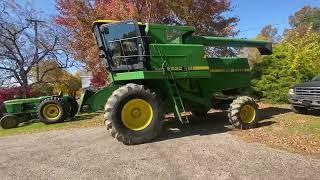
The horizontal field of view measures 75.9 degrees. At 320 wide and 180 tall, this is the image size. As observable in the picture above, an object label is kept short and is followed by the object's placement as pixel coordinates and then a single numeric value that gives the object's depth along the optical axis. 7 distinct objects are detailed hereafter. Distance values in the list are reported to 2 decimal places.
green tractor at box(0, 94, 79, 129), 8.23
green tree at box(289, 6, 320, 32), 36.98
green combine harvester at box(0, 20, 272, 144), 4.89
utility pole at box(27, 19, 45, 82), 13.72
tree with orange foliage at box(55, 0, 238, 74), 9.30
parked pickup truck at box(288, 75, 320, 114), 6.46
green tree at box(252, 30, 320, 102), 8.39
